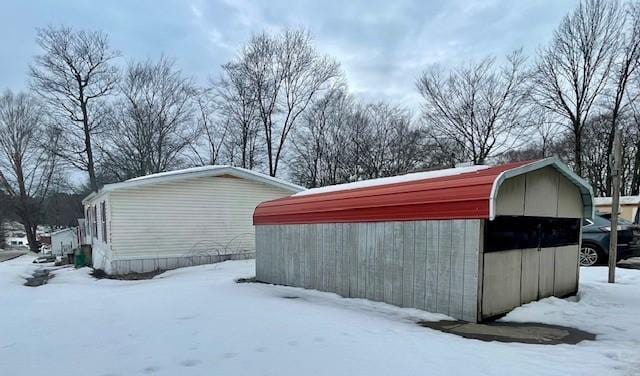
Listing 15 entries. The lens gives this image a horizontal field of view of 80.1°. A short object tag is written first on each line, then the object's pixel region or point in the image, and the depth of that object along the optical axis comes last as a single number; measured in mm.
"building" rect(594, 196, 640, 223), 15670
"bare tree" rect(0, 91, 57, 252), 32094
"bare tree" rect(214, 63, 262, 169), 27516
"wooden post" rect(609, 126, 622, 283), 6734
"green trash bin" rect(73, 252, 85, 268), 16997
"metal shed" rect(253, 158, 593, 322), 4691
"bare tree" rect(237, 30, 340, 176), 27297
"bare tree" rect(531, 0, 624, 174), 19312
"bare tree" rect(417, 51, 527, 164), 22734
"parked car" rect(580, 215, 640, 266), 9414
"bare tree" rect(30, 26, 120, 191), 26328
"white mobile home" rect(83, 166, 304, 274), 12195
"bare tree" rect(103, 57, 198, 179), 27641
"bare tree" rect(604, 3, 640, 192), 18500
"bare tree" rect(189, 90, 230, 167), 29531
